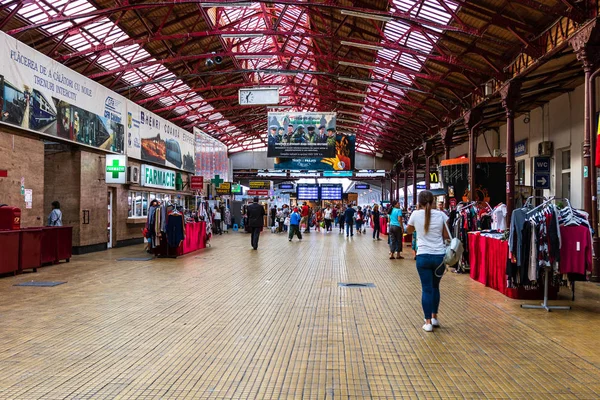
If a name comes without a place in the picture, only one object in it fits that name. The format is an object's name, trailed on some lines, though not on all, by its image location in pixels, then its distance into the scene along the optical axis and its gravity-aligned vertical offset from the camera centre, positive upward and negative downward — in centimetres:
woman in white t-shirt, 609 -47
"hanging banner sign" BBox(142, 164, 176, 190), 2184 +136
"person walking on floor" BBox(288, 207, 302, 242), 2349 -64
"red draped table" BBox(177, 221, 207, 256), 1600 -94
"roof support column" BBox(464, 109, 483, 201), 1817 +272
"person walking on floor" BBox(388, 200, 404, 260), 1473 -58
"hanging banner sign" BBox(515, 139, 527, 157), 2238 +265
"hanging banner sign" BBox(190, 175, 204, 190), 2472 +117
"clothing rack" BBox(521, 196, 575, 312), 741 -130
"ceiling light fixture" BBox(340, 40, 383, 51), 1633 +496
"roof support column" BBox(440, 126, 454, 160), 2392 +332
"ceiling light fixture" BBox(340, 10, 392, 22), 1352 +487
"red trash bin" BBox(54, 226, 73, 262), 1310 -86
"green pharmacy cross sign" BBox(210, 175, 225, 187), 2944 +156
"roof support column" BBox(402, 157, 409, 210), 3689 +284
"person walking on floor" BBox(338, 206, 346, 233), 3148 -59
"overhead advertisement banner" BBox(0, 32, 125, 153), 1257 +296
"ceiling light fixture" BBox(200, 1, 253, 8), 1324 +507
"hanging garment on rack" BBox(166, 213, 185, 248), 1493 -57
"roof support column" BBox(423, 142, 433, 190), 2853 +325
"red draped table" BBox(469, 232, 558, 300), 828 -100
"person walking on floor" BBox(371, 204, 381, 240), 2460 -56
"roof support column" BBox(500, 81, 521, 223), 1452 +231
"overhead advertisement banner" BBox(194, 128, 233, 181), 2794 +288
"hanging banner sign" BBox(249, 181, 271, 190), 4294 +190
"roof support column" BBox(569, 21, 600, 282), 1048 +209
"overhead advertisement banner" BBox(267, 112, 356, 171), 2286 +314
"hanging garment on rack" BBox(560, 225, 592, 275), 735 -54
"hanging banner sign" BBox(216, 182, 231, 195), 3191 +116
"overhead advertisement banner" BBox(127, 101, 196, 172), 2078 +302
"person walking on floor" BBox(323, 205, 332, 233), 3262 -53
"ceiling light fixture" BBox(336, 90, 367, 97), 2432 +526
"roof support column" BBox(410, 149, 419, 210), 3219 +276
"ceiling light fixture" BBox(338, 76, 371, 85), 2062 +496
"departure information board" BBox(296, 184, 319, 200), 3891 +123
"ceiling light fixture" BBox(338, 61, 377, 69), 1897 +513
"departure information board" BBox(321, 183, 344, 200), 3895 +125
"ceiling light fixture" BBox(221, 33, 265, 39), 1605 +517
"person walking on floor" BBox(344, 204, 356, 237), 2647 -46
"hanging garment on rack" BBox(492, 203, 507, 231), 1164 -14
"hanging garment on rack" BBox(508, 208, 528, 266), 747 -33
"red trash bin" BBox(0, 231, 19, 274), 1052 -87
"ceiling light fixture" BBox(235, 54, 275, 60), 1877 +534
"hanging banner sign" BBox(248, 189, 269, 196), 3824 +119
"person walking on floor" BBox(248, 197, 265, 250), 1714 -19
